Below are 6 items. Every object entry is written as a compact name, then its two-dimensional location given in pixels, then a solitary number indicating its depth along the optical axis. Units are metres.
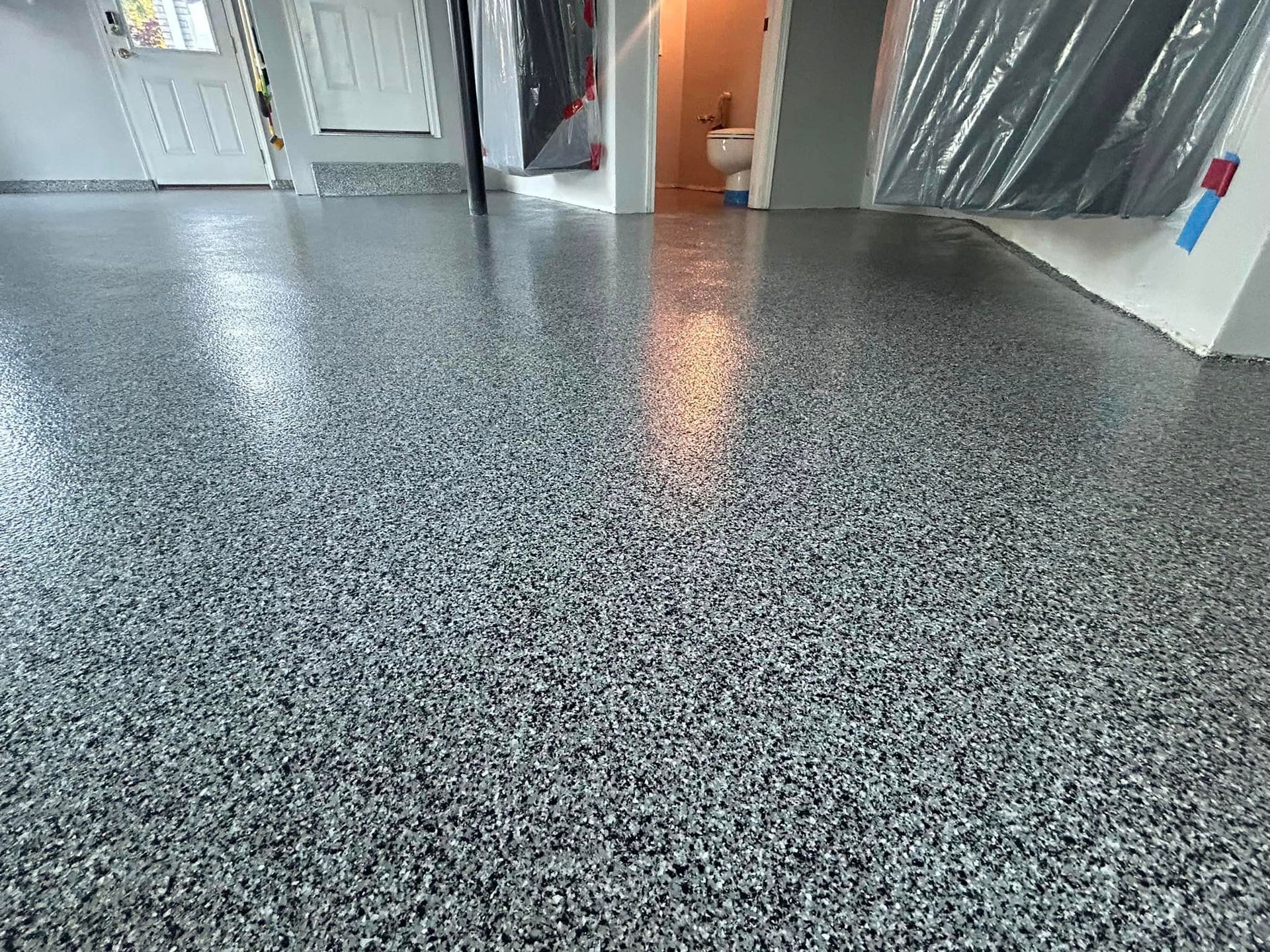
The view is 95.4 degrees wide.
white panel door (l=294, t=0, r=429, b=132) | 4.05
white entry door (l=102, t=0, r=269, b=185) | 4.45
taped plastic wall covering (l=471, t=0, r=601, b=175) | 2.78
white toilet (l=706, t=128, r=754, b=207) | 4.33
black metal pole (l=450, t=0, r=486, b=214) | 2.59
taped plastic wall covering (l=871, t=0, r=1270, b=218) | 1.09
